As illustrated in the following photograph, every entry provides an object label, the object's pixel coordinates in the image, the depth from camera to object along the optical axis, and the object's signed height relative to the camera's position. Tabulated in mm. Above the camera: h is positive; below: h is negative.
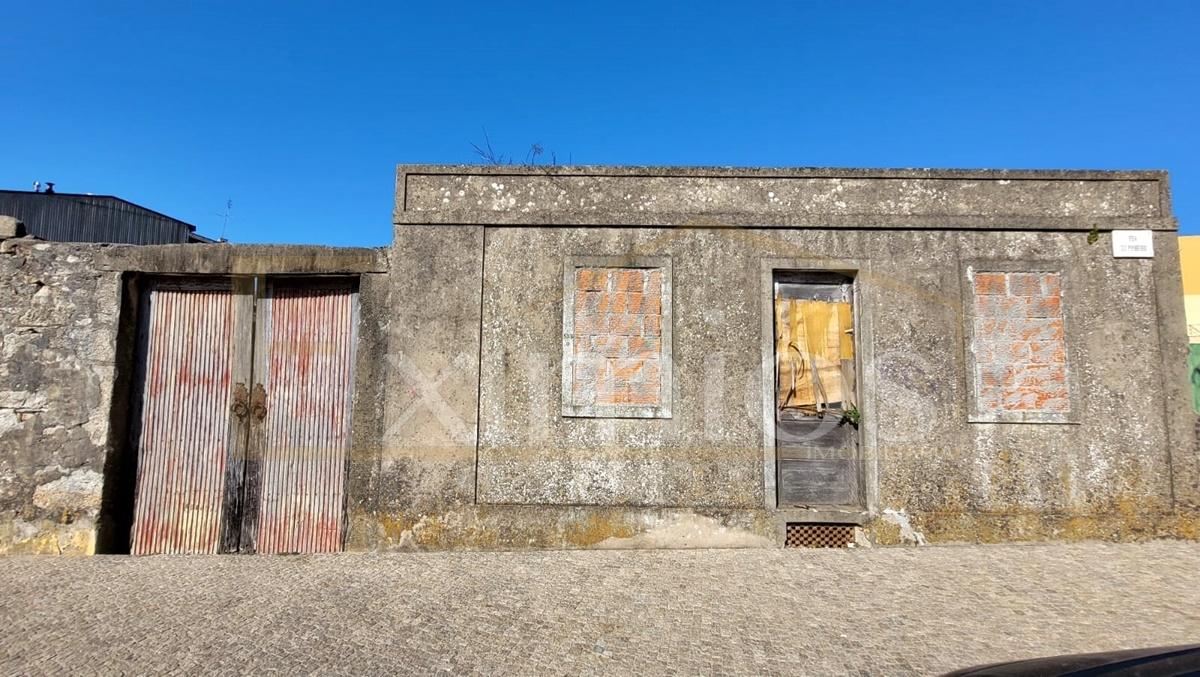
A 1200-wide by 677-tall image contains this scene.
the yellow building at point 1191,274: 16672 +3201
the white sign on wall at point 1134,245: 5824 +1365
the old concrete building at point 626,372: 5609 +197
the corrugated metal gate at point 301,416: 5801 -215
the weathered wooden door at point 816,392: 5816 +32
